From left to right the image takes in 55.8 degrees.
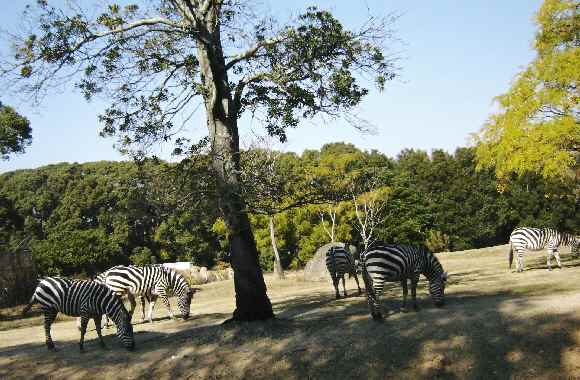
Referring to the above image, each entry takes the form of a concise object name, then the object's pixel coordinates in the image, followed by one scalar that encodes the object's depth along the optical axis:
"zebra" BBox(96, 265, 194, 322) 17.69
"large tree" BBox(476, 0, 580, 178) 18.97
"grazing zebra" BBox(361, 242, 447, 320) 12.43
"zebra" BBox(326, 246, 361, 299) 18.80
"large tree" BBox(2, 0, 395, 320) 12.57
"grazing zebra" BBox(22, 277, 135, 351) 12.61
